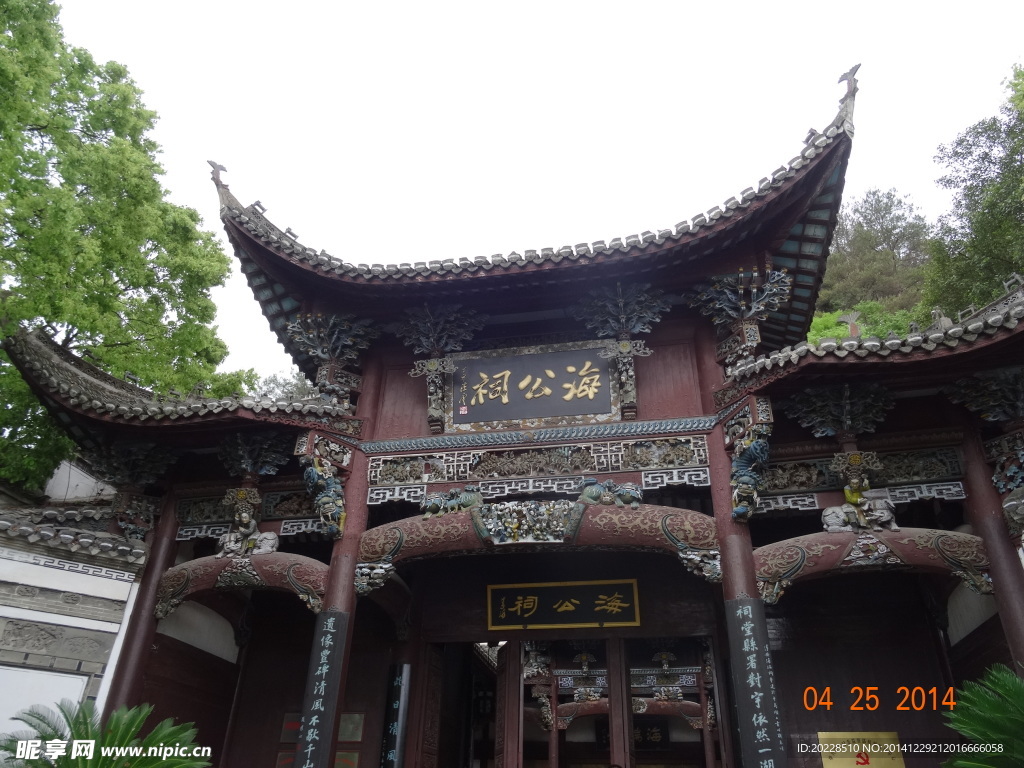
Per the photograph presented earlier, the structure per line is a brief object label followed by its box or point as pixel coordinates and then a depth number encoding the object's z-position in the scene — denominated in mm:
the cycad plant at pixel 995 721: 4582
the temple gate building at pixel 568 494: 6180
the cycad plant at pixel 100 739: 4781
